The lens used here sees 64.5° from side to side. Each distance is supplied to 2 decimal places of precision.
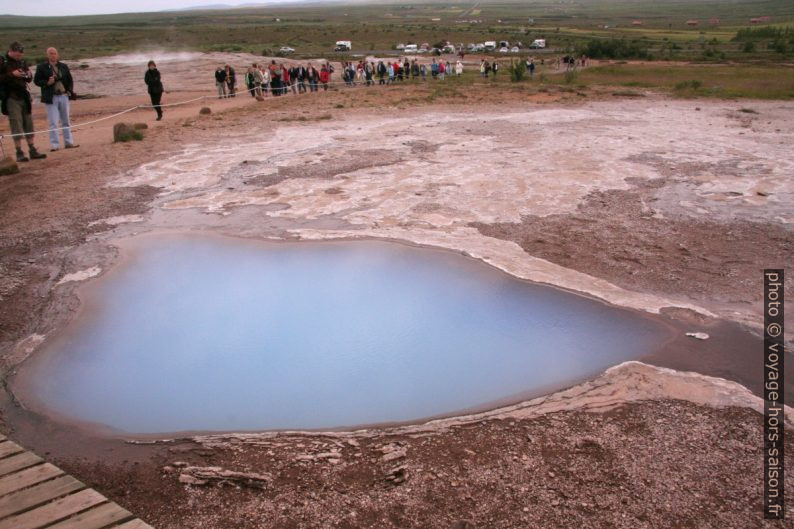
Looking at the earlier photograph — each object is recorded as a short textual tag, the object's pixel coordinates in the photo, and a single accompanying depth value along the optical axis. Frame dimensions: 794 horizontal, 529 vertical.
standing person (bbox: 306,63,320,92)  19.45
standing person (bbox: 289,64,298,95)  19.30
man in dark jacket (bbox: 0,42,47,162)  9.06
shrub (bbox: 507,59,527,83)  21.56
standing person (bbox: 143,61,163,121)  13.45
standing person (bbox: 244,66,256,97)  18.55
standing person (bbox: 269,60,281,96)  18.38
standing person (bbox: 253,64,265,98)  18.19
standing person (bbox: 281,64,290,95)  18.94
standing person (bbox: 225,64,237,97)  18.17
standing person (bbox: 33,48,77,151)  9.60
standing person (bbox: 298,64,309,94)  19.19
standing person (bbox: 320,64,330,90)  19.55
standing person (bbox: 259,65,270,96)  18.50
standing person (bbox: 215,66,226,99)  17.62
